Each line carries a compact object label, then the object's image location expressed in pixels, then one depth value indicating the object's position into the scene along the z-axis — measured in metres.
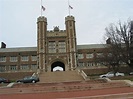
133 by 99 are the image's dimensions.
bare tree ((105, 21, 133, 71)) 41.23
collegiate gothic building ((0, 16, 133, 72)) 59.50
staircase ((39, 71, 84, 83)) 37.72
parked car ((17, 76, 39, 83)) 34.43
